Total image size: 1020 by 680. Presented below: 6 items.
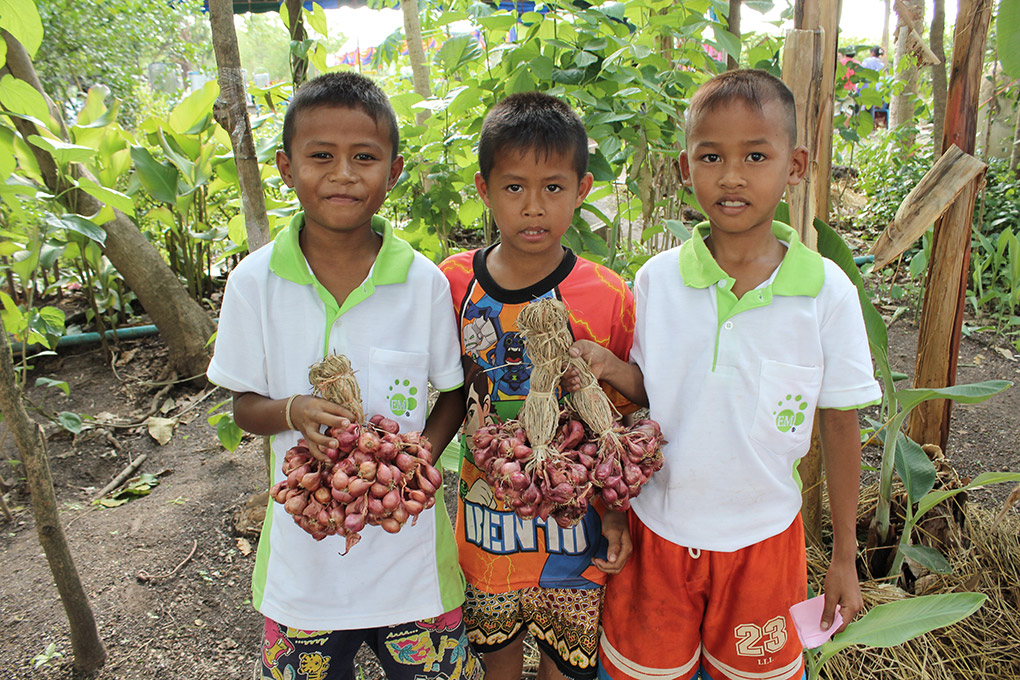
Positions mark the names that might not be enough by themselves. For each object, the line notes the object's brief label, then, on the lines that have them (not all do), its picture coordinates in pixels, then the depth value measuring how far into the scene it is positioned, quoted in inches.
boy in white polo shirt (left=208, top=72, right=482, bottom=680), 57.6
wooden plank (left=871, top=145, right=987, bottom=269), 75.4
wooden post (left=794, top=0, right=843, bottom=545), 72.8
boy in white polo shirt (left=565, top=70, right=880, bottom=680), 55.7
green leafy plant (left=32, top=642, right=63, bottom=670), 83.4
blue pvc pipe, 163.9
